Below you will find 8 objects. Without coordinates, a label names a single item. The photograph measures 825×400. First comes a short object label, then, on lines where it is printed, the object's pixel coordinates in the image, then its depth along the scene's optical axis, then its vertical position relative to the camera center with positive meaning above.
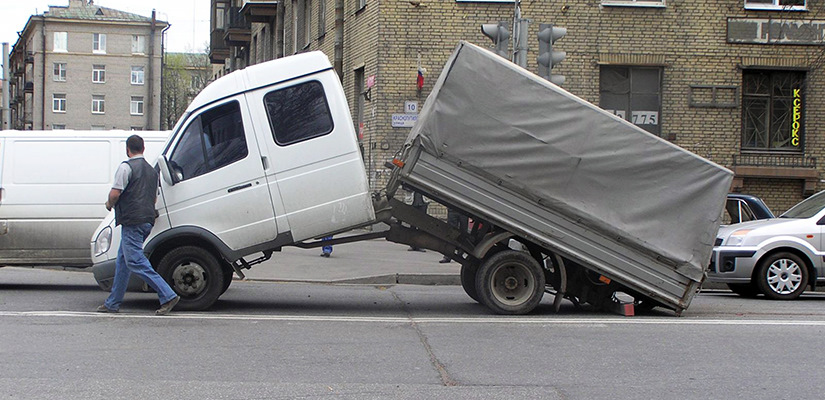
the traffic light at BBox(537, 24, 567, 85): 13.05 +2.14
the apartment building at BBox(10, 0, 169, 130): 74.75 +10.00
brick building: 19.16 +2.76
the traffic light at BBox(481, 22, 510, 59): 13.12 +2.33
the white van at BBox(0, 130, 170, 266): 11.12 -0.09
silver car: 11.58 -0.71
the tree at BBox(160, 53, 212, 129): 73.19 +8.73
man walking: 8.58 -0.22
